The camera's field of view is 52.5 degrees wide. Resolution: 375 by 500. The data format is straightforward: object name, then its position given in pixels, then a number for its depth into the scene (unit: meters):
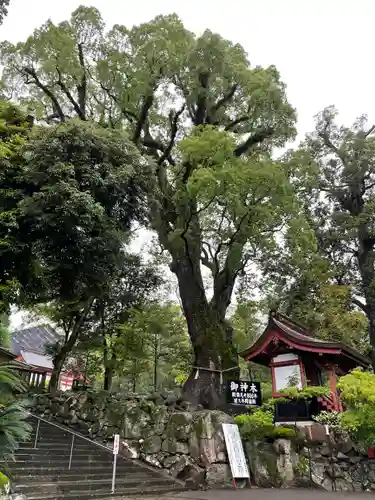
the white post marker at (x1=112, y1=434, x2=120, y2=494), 7.69
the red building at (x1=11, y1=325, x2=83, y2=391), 28.08
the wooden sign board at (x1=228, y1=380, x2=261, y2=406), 10.51
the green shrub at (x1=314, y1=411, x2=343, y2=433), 10.61
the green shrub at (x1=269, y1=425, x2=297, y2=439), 10.40
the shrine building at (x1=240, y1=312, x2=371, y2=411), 11.45
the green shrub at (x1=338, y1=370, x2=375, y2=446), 9.47
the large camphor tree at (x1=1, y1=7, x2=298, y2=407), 11.98
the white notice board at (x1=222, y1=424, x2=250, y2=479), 9.45
